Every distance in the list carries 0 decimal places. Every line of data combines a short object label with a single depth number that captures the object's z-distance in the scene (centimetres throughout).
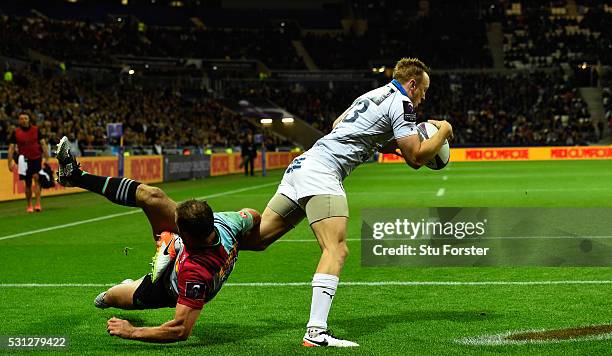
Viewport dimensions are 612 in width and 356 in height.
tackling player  1223
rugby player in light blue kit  1301
